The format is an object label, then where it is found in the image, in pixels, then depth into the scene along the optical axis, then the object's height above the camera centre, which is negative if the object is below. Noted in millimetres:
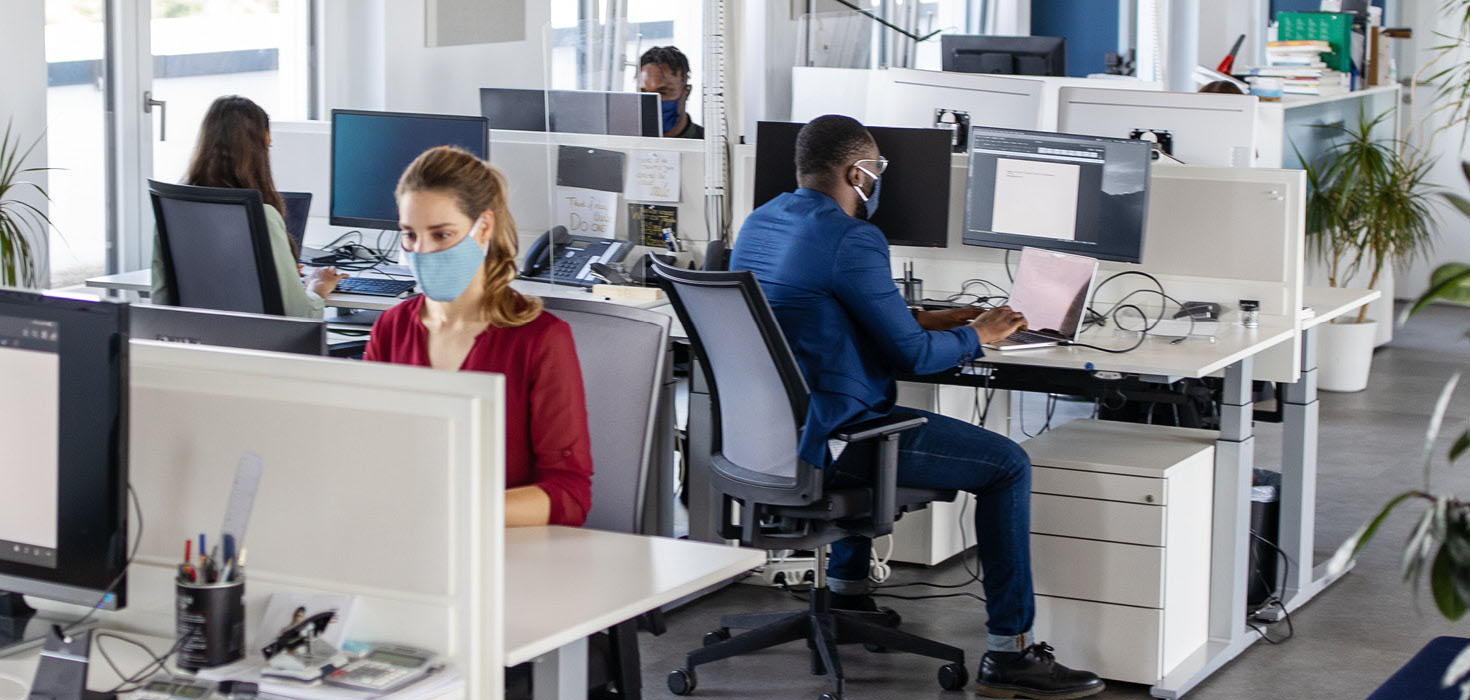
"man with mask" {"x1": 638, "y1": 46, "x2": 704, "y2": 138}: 6113 +427
